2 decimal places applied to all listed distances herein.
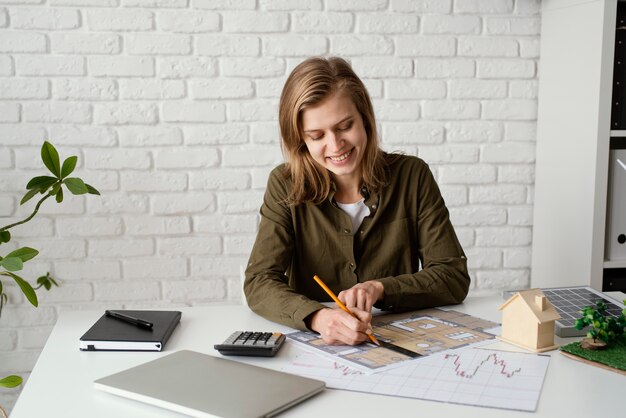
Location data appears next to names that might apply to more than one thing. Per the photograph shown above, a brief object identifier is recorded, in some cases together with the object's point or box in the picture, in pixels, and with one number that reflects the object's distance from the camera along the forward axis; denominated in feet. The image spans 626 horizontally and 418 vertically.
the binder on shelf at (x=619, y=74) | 7.05
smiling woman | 5.25
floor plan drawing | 3.73
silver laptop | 3.05
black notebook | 3.97
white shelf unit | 7.11
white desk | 3.08
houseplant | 5.88
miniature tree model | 3.80
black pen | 4.24
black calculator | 3.79
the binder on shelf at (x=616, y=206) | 7.27
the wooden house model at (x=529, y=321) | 3.86
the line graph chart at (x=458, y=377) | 3.22
